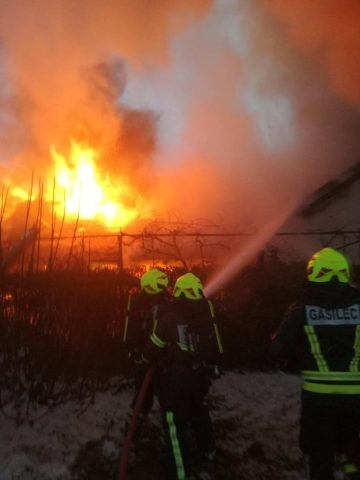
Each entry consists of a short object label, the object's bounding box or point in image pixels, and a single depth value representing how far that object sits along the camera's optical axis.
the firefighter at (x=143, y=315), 4.14
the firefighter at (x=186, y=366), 3.20
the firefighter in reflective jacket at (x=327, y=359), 2.64
